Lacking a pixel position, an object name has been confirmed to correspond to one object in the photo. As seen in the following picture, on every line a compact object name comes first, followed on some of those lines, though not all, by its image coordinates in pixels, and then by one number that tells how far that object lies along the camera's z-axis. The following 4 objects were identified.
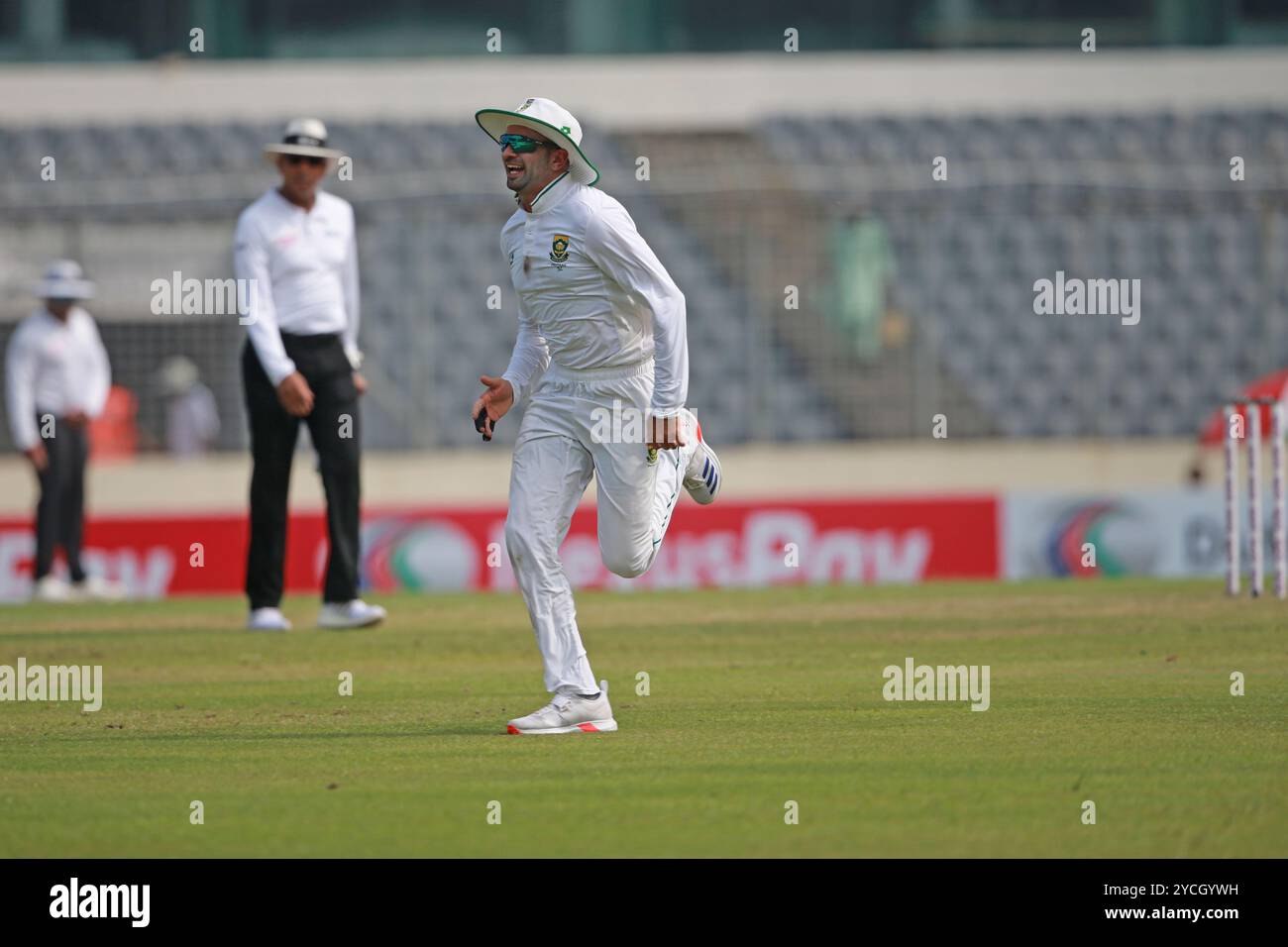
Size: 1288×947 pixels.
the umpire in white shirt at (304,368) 12.53
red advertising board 17.61
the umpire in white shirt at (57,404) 16.33
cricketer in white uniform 8.03
